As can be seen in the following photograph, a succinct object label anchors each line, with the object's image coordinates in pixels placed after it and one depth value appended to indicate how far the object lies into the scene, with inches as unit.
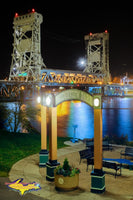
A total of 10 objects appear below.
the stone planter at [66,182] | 274.1
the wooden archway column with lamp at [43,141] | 356.5
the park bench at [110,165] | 313.0
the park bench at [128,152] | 393.4
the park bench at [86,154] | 380.9
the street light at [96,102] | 282.7
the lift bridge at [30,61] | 2583.7
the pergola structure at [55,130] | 271.3
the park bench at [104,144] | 455.5
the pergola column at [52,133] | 312.2
